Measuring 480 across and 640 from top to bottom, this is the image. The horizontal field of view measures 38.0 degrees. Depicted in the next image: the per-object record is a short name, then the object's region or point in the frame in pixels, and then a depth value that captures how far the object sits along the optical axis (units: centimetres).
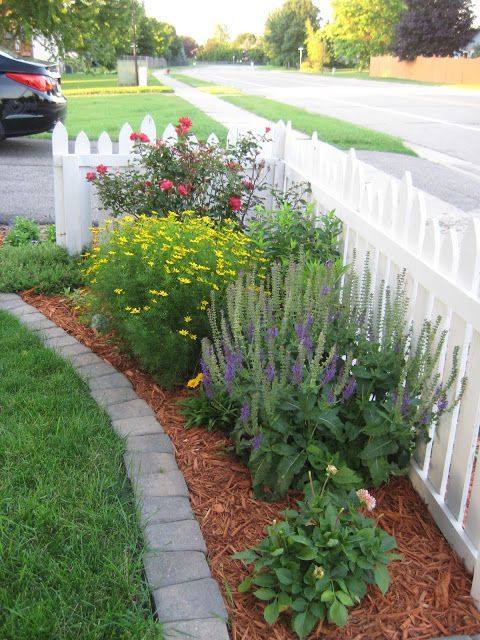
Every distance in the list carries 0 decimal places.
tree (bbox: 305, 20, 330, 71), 7150
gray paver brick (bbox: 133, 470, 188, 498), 273
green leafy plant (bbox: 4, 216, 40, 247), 595
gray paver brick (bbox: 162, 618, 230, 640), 207
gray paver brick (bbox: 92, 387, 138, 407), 341
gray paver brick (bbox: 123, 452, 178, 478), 285
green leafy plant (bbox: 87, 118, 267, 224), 504
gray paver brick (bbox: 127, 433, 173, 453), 304
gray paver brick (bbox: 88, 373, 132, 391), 356
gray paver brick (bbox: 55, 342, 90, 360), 393
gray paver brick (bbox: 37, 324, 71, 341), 415
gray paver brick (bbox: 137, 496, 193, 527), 257
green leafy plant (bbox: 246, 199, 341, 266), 412
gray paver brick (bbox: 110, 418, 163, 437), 315
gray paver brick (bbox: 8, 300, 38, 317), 452
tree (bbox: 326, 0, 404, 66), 6219
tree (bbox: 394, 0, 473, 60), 5303
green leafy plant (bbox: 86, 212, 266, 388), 355
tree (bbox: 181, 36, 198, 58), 14300
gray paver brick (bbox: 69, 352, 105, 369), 381
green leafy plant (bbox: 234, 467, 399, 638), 216
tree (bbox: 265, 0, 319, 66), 8994
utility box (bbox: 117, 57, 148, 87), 3656
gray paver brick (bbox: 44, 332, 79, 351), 402
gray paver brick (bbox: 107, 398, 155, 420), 329
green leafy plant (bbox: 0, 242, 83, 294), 500
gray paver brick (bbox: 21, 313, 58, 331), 430
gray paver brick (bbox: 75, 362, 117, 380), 367
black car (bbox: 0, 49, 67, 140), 1044
